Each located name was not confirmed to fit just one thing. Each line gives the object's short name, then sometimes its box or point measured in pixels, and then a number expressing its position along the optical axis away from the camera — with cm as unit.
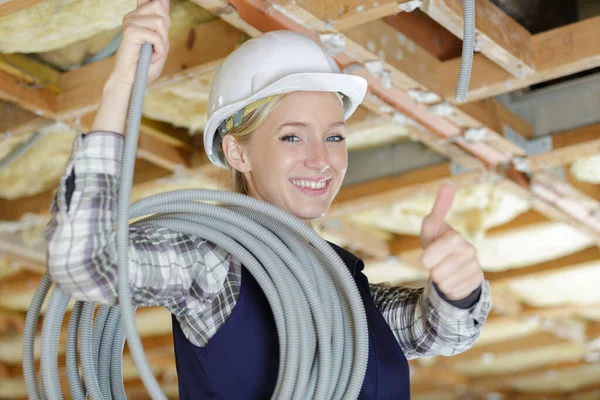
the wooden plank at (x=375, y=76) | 260
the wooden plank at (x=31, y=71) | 310
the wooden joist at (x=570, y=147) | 346
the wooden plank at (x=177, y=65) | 300
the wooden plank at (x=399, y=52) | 282
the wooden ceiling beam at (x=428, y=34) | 312
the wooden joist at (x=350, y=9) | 250
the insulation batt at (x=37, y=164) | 365
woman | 141
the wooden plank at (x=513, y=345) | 639
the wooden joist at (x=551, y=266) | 477
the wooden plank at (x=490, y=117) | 329
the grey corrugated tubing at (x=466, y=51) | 176
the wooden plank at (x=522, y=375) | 693
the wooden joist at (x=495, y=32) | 258
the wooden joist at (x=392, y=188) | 382
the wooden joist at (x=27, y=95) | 309
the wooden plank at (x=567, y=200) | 385
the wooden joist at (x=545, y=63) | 294
